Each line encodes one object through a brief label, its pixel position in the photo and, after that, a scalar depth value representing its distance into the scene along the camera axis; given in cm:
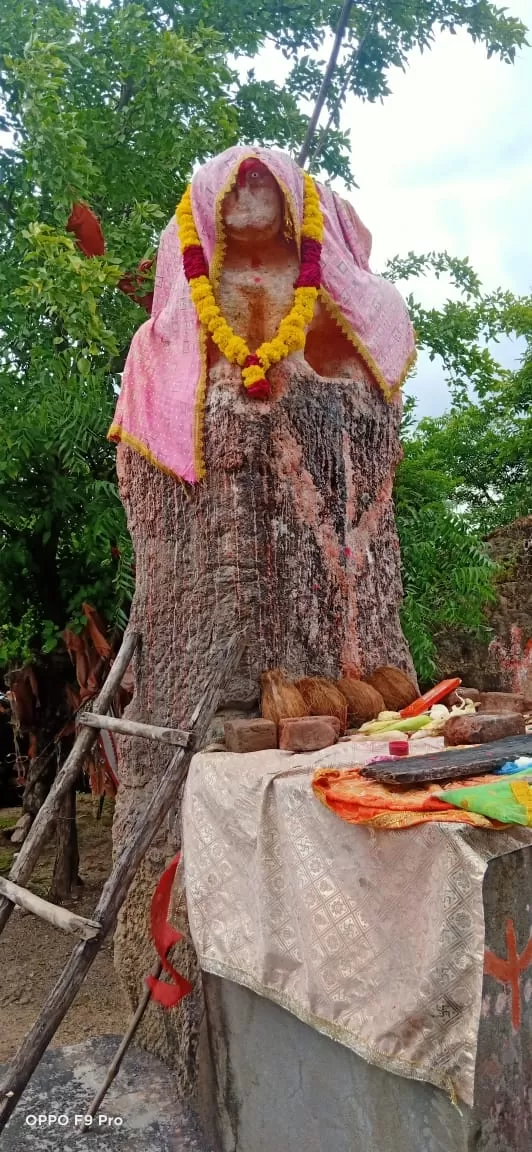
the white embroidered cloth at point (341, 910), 189
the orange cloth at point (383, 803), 196
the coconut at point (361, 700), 325
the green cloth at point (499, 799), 190
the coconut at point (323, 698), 312
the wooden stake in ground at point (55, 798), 306
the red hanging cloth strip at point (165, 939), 295
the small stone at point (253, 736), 291
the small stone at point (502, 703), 325
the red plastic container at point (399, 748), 257
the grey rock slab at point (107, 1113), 294
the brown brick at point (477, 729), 267
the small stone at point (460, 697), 339
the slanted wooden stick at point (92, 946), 262
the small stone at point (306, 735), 283
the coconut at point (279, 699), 302
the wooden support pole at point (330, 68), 339
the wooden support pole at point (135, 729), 291
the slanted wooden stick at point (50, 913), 262
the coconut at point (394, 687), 342
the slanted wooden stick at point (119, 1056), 303
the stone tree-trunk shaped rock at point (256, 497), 322
